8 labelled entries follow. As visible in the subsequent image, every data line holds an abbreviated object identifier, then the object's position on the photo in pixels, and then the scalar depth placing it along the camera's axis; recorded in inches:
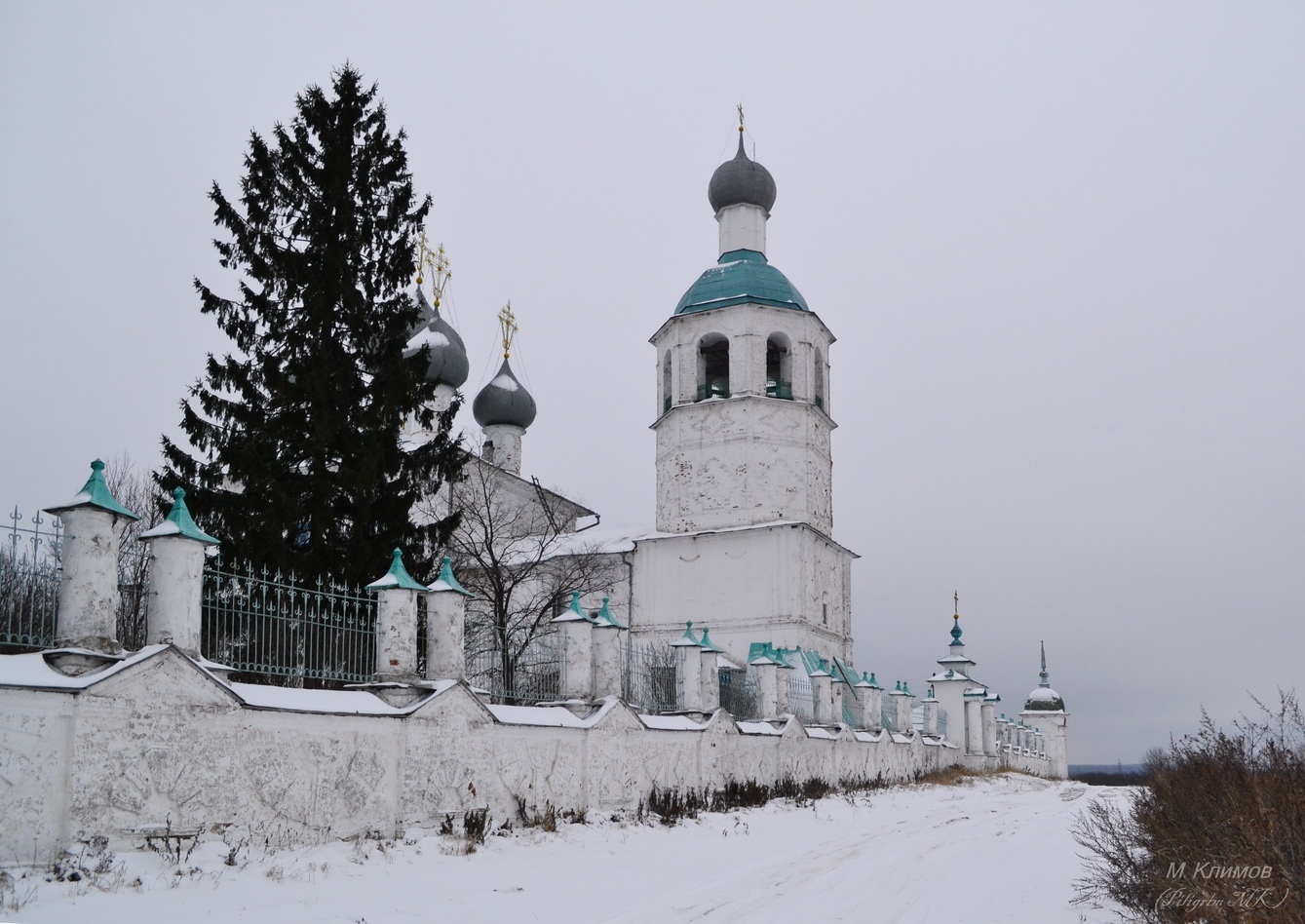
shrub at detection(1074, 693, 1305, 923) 198.8
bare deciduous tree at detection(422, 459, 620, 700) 737.0
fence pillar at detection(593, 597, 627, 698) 527.2
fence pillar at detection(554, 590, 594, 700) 514.0
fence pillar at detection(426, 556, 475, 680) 424.2
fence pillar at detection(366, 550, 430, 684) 403.2
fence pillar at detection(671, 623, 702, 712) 624.1
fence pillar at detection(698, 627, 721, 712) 630.5
